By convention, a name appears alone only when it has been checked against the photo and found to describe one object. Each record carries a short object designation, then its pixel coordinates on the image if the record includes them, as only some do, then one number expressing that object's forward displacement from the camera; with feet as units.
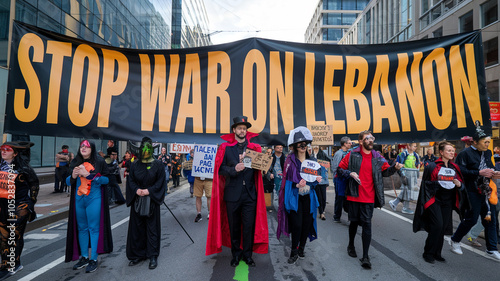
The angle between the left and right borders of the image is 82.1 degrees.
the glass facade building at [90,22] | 45.27
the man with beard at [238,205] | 13.53
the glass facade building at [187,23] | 138.41
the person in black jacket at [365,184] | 13.65
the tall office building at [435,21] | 59.62
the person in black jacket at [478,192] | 14.67
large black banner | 12.29
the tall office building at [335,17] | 196.44
